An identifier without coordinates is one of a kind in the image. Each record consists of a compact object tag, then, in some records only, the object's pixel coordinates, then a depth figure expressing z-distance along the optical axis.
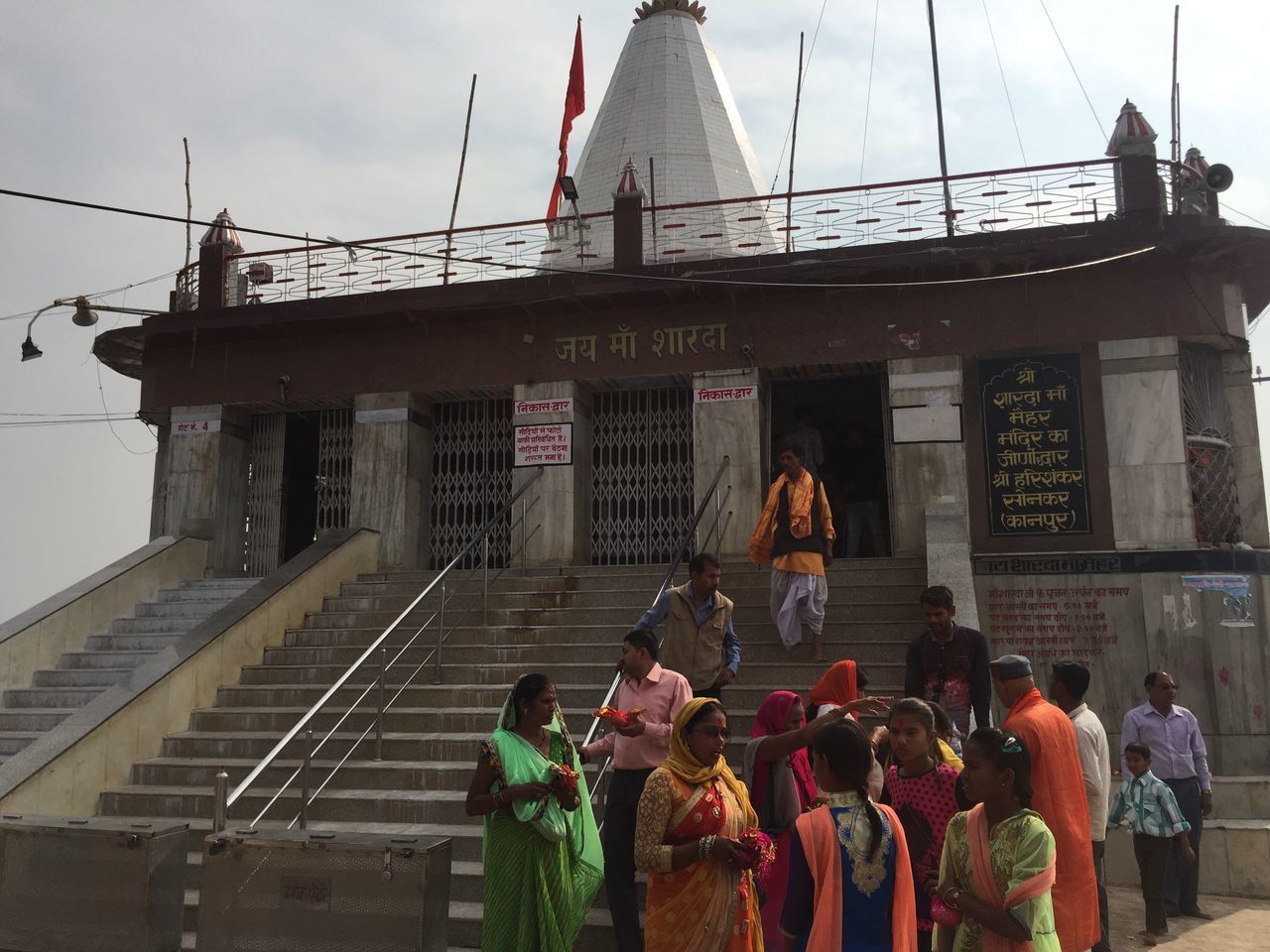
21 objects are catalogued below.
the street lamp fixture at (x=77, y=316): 12.69
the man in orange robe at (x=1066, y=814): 3.91
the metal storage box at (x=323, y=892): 4.51
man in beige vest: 6.36
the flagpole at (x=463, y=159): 15.41
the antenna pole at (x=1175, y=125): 11.90
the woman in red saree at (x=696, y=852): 3.77
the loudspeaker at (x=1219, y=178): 10.96
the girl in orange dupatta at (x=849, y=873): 3.27
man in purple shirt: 6.91
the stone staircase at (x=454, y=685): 6.75
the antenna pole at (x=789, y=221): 11.28
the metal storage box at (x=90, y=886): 5.02
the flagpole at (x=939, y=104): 14.28
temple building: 10.02
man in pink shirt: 4.96
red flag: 16.58
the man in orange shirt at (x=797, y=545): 8.05
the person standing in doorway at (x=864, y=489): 12.38
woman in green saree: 4.34
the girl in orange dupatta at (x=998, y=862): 3.13
